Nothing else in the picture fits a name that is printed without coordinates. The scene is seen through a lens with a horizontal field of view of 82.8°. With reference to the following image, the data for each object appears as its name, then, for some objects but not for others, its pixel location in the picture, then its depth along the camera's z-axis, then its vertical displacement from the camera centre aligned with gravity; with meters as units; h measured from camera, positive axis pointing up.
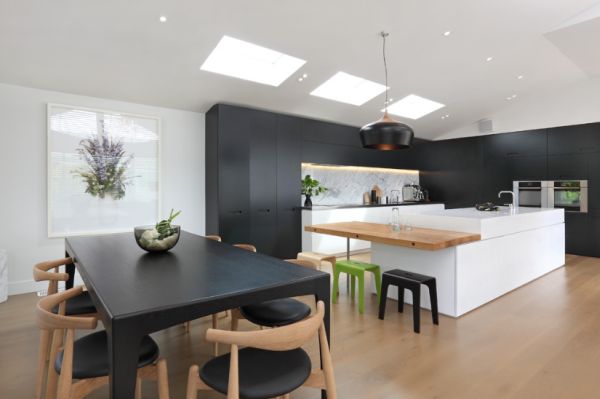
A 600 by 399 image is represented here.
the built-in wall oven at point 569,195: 5.93 +0.05
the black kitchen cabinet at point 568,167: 5.93 +0.55
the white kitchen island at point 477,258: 3.27 -0.64
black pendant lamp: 2.64 +0.51
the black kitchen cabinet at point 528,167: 6.39 +0.59
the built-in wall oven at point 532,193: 6.32 +0.09
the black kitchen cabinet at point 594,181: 5.79 +0.29
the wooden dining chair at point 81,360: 1.34 -0.71
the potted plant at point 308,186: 5.97 +0.23
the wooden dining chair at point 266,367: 1.21 -0.71
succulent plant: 2.33 -0.21
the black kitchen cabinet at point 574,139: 5.83 +1.04
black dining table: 1.16 -0.39
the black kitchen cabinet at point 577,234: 5.95 -0.64
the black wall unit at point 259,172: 4.79 +0.41
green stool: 3.39 -0.78
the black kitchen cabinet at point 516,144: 6.40 +1.06
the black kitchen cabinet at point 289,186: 5.39 +0.21
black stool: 2.91 -0.79
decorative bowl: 2.29 -0.27
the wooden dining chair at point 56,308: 1.84 -0.68
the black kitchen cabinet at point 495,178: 6.83 +0.41
